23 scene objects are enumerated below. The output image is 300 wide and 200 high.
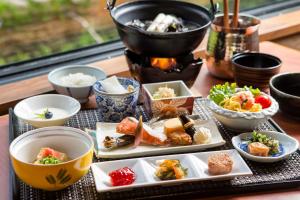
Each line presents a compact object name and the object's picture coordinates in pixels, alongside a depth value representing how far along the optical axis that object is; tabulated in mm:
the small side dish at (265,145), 1131
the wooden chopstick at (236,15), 1467
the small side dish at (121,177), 1052
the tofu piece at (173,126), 1179
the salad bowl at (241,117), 1203
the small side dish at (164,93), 1280
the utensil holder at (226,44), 1453
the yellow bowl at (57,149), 1007
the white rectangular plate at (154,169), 1053
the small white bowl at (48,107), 1221
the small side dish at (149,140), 1154
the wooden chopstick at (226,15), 1454
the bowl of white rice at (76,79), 1333
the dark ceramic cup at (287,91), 1276
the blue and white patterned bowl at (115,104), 1245
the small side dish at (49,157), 1047
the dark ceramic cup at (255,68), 1368
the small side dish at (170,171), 1068
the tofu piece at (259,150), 1133
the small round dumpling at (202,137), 1171
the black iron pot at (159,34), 1318
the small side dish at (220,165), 1078
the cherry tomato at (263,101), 1246
